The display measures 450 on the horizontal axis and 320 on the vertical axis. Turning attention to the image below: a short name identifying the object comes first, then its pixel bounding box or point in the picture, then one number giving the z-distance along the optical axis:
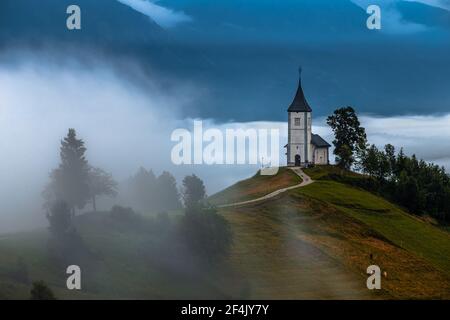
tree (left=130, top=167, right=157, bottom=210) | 121.19
